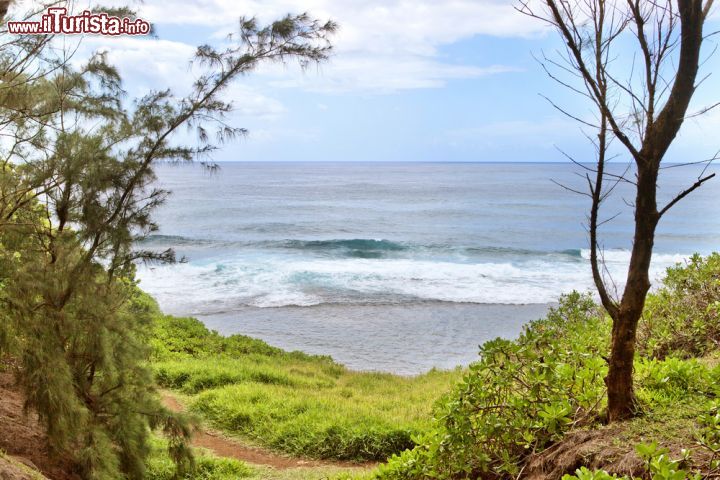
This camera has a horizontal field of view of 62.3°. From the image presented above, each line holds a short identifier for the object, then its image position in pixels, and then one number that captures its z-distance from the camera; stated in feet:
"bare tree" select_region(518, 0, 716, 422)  10.52
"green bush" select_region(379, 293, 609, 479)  12.10
